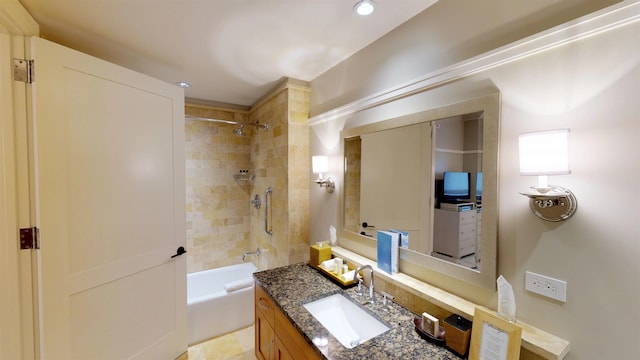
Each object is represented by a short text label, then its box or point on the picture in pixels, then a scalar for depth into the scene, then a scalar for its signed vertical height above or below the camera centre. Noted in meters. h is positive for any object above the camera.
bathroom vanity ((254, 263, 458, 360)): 1.16 -0.82
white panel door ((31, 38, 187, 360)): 1.48 -0.22
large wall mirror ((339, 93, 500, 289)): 1.21 -0.08
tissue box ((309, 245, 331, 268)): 2.09 -0.68
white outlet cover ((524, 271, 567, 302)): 0.99 -0.46
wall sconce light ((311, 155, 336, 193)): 2.33 +0.05
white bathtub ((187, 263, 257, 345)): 2.50 -1.45
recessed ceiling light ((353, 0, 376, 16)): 1.42 +0.98
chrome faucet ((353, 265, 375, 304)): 1.61 -0.74
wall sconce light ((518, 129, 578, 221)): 0.93 +0.03
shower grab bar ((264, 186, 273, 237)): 3.07 -0.41
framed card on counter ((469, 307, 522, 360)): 0.96 -0.67
